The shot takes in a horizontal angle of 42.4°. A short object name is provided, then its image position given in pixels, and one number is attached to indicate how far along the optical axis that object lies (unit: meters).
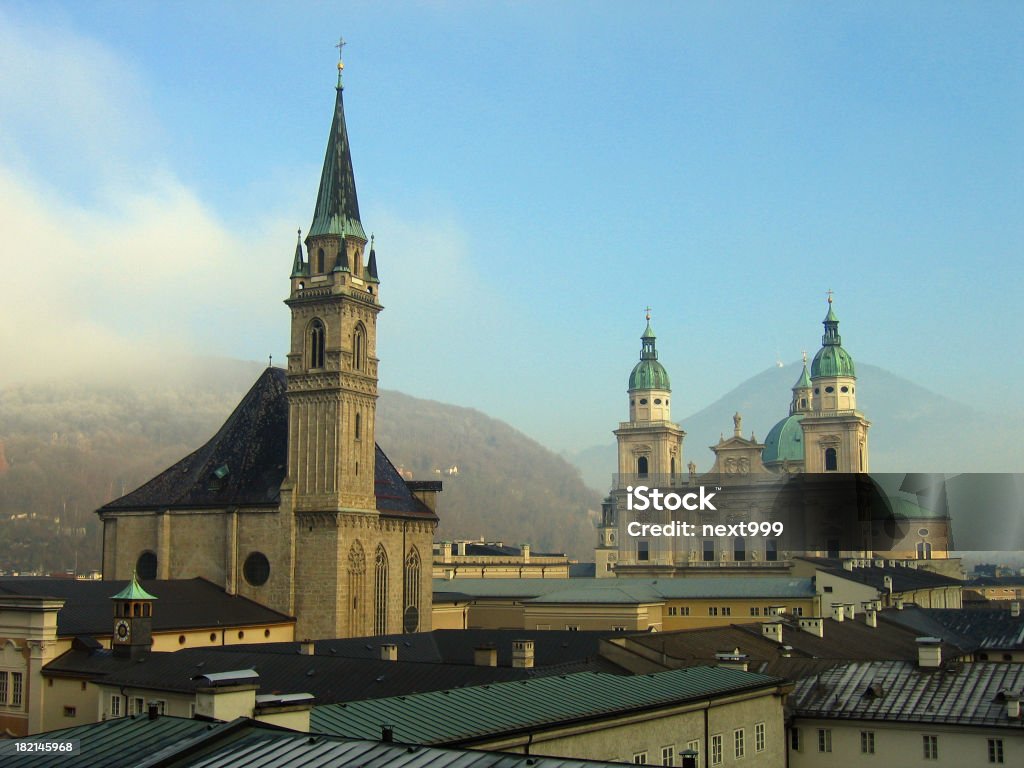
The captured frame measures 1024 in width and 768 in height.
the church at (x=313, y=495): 76.75
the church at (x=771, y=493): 152.88
